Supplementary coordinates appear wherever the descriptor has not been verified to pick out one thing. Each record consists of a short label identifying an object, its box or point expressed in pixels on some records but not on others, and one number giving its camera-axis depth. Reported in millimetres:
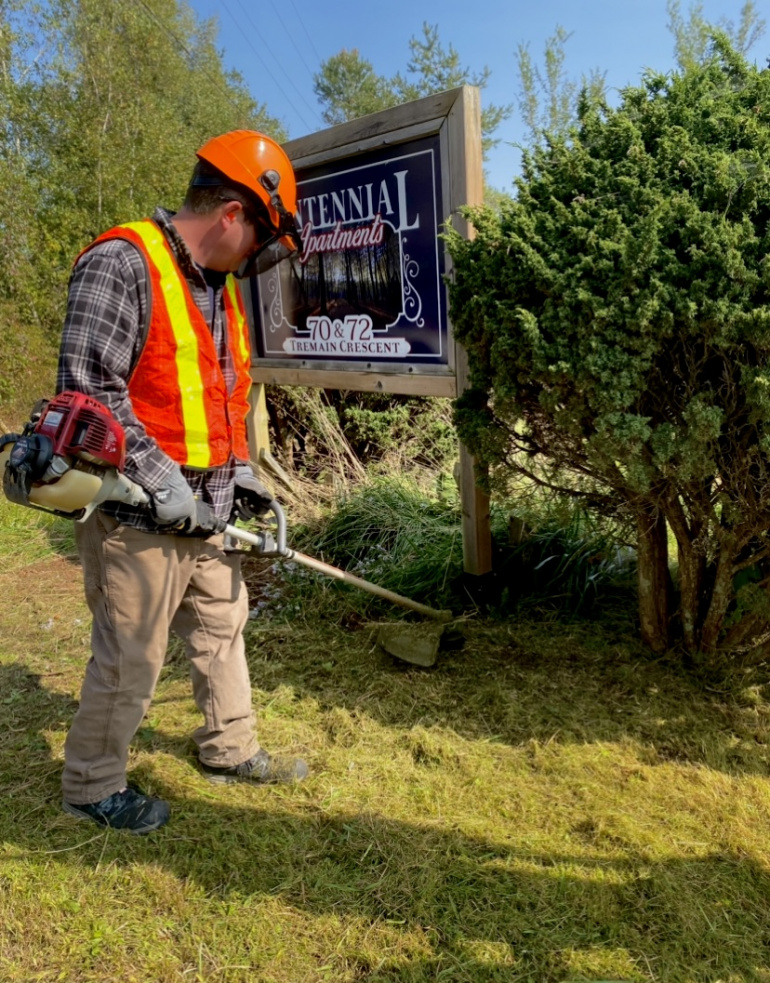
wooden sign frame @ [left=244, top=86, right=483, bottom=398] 3516
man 2217
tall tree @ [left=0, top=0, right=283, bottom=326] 10109
